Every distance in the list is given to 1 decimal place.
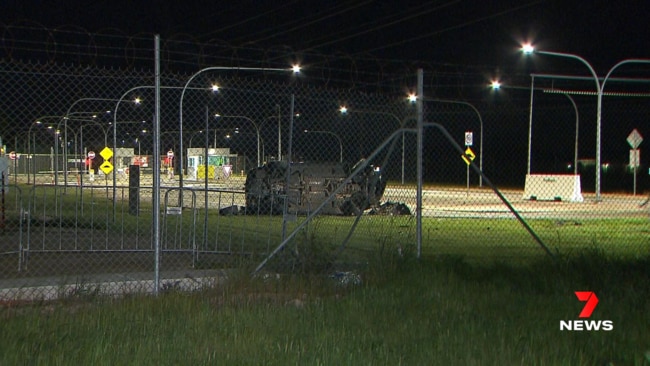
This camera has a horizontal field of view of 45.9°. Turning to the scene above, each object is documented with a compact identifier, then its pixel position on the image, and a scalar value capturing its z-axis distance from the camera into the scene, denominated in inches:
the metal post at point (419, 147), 396.5
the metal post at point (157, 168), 319.3
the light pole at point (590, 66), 884.5
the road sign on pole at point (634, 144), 1166.3
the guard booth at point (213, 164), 1090.7
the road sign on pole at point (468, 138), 1091.7
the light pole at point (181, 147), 416.6
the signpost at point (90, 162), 1790.8
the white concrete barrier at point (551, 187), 1328.7
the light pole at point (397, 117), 398.2
